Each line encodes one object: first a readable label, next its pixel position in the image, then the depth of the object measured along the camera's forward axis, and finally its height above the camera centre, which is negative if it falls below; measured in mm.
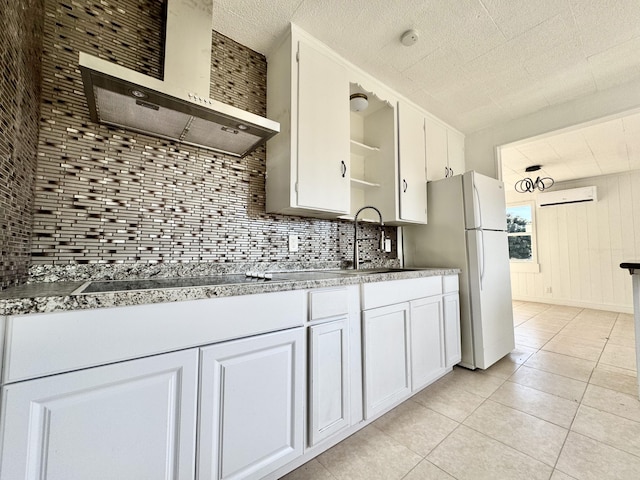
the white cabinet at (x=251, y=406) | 984 -583
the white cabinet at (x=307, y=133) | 1729 +806
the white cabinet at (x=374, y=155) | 2377 +903
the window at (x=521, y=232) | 5746 +442
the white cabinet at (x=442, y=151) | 2770 +1101
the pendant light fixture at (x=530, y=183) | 4350 +1231
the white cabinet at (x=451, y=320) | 2154 -526
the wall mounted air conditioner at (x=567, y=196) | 4941 +1056
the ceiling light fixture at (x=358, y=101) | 2244 +1247
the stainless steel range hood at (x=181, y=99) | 1119 +667
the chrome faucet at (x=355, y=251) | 2197 +29
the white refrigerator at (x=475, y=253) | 2311 +10
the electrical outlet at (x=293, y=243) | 1983 +86
